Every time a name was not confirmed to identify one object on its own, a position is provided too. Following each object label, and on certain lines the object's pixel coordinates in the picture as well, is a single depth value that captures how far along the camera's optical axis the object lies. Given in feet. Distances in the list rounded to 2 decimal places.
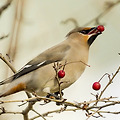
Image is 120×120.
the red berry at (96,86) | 22.85
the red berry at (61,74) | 22.87
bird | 25.30
